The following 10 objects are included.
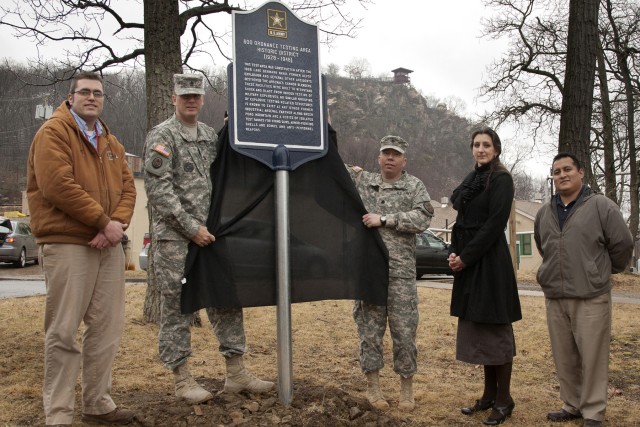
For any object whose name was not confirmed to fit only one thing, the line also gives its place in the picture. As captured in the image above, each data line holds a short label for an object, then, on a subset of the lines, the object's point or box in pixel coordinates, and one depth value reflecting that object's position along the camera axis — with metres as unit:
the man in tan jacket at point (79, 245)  3.86
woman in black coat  4.65
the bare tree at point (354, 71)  148.75
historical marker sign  4.41
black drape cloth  4.36
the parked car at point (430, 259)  18.81
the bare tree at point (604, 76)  20.50
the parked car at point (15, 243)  21.92
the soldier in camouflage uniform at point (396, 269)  4.74
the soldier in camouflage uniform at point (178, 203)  4.17
